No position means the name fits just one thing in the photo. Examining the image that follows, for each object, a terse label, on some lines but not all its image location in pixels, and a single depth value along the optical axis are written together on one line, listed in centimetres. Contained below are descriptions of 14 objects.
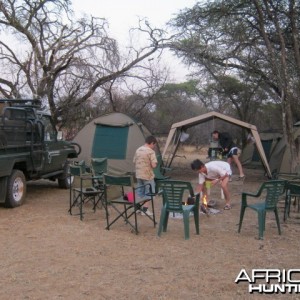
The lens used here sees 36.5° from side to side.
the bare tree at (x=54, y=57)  1617
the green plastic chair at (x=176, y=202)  636
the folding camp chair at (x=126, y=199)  666
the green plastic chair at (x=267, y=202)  645
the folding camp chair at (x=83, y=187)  797
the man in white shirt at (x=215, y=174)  797
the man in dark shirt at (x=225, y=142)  1305
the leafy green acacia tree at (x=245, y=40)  1152
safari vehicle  837
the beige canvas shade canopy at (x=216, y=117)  1261
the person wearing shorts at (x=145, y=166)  782
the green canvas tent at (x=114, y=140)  1301
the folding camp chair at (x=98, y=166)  995
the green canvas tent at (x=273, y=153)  1341
